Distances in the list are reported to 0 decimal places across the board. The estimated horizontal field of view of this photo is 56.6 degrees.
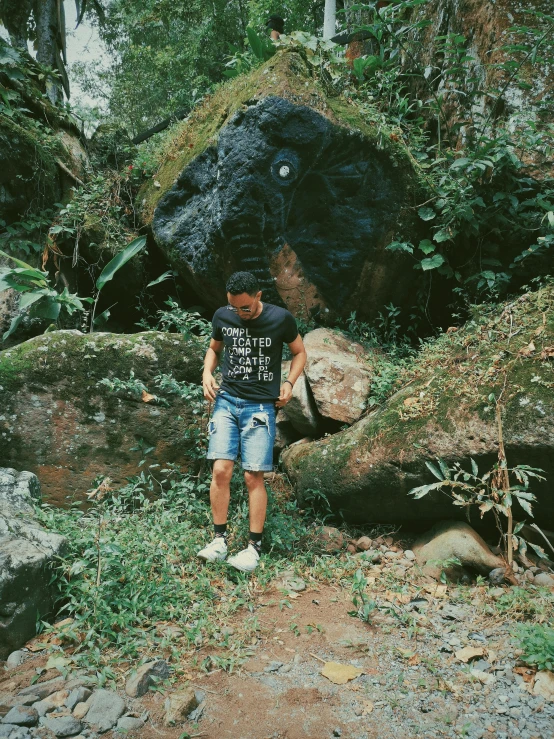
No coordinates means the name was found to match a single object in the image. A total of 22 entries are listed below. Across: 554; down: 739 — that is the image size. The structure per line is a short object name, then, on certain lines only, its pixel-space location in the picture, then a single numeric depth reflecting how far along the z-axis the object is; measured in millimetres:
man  3424
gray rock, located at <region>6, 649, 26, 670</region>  2477
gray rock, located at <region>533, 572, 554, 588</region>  3160
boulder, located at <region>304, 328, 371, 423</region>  4555
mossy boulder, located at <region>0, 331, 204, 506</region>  4023
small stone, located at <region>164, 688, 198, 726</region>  2143
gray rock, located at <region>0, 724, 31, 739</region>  1998
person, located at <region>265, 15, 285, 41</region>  7145
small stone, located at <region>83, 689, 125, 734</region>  2110
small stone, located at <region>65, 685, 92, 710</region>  2195
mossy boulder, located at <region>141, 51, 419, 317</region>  4918
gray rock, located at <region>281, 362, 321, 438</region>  4660
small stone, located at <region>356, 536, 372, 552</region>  3779
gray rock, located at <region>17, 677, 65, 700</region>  2232
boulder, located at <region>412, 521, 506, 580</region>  3270
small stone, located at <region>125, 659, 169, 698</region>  2281
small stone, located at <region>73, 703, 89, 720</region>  2148
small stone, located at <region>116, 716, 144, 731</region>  2096
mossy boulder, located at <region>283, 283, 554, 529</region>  3324
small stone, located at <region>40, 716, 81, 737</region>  2047
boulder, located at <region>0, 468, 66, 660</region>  2545
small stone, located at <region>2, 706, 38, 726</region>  2070
